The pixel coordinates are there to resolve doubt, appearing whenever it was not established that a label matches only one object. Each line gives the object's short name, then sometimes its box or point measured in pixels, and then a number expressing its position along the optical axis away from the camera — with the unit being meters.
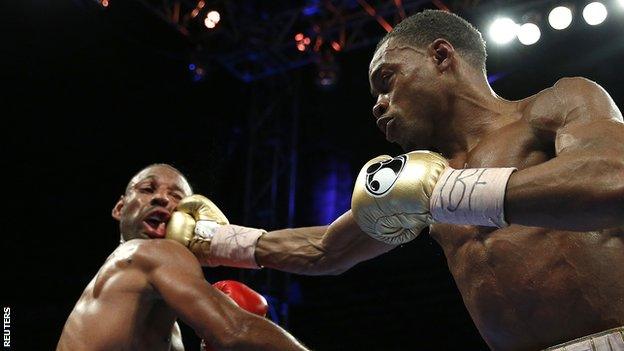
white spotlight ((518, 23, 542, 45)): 5.75
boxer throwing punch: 1.58
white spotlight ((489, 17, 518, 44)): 5.75
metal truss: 6.16
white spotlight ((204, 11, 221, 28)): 6.28
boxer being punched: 2.43
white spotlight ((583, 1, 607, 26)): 5.45
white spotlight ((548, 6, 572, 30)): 5.60
